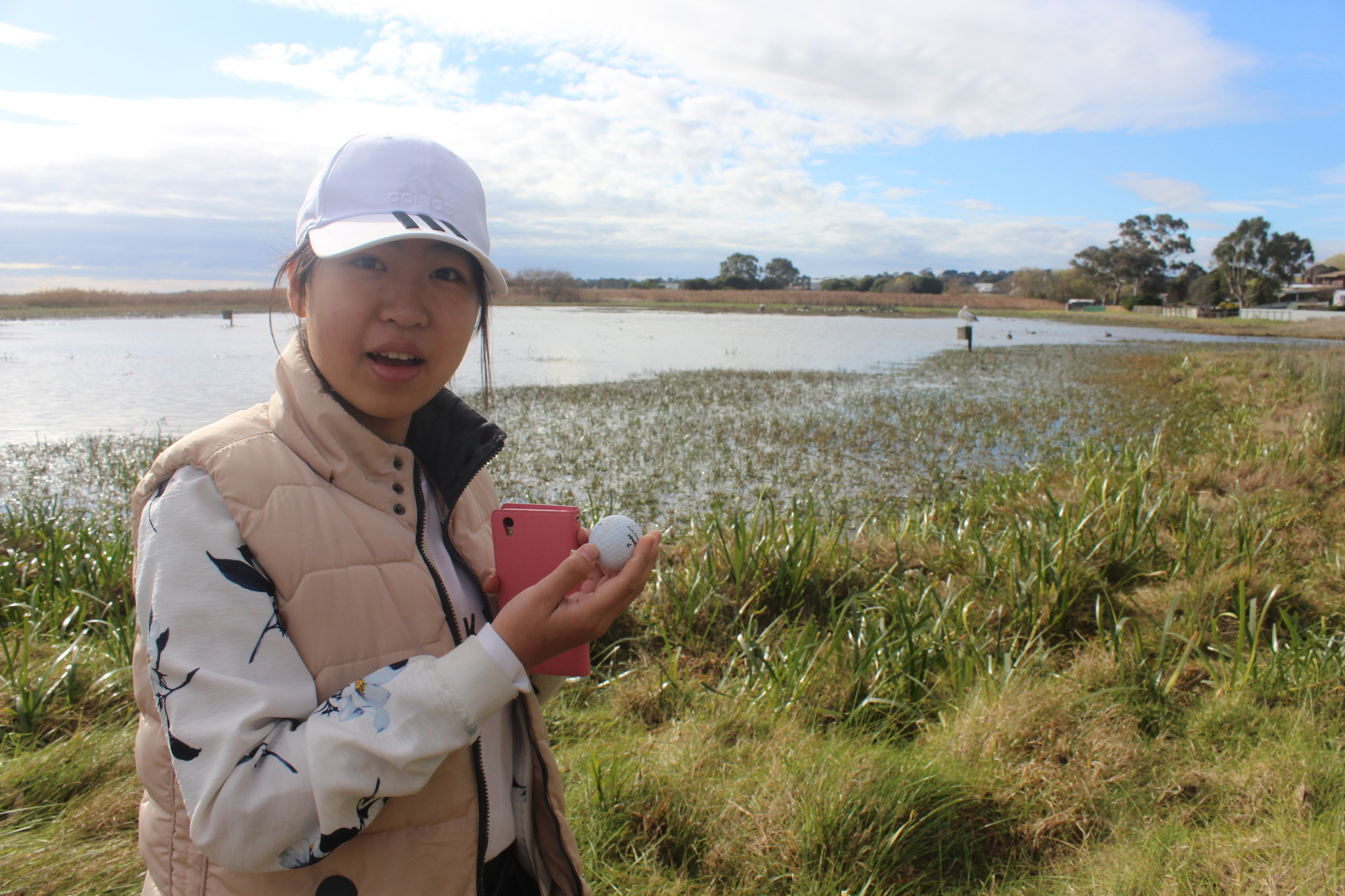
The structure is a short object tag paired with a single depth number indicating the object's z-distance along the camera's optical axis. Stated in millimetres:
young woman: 832
